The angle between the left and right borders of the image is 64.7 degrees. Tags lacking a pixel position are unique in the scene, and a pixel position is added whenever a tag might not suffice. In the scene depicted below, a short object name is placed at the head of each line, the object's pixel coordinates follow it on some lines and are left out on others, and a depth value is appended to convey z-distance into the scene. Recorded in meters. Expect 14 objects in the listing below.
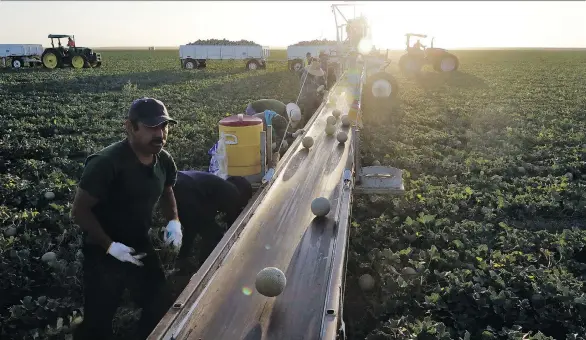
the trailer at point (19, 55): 33.09
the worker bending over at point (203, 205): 4.93
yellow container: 5.63
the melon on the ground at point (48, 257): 4.63
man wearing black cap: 3.17
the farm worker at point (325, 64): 18.38
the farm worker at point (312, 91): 14.33
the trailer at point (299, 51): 34.58
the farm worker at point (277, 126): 8.00
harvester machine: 2.88
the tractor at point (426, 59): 26.45
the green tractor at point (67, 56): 31.28
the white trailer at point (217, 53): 37.72
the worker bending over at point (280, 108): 10.21
